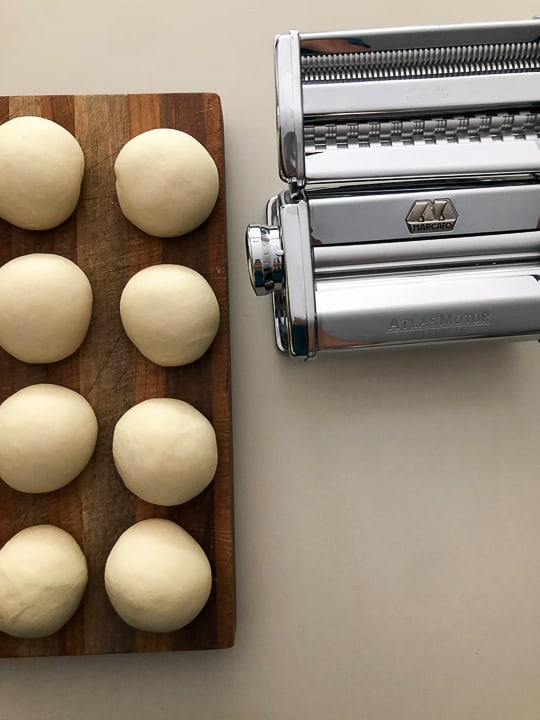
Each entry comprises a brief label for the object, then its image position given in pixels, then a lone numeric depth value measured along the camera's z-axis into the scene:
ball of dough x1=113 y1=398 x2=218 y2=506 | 0.72
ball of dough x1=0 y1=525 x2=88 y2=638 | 0.71
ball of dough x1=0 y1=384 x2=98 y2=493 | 0.72
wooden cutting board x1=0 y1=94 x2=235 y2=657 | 0.77
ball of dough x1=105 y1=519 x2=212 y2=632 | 0.71
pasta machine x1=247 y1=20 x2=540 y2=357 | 0.61
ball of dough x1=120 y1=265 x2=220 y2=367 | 0.72
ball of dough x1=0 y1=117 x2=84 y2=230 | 0.72
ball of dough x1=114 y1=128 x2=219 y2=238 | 0.72
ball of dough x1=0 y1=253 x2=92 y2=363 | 0.72
